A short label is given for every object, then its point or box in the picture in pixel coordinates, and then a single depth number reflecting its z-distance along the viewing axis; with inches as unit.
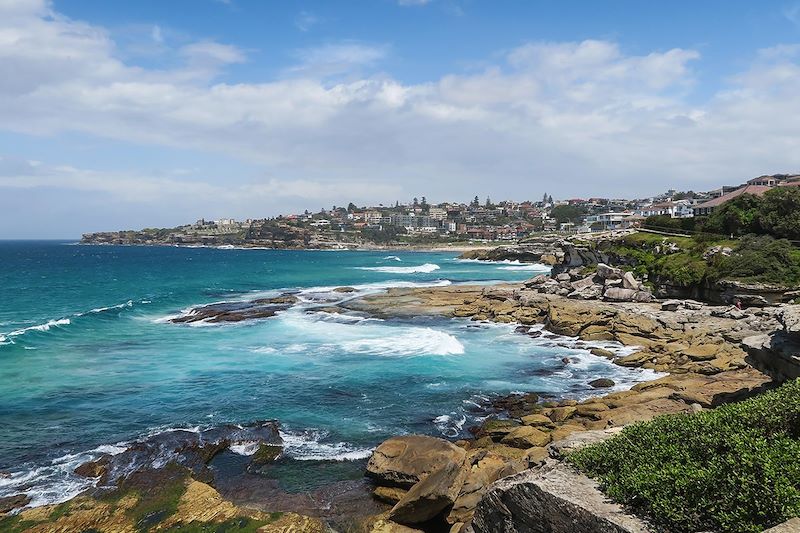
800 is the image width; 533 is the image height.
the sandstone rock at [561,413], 782.1
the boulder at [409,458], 583.8
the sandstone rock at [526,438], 683.7
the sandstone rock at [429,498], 514.3
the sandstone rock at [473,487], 511.2
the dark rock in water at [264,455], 683.2
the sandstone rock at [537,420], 759.7
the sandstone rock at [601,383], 967.0
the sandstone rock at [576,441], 407.5
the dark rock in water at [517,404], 848.9
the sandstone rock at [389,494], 576.1
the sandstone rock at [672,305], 1519.4
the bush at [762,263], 1443.2
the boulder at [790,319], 595.5
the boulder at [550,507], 295.0
